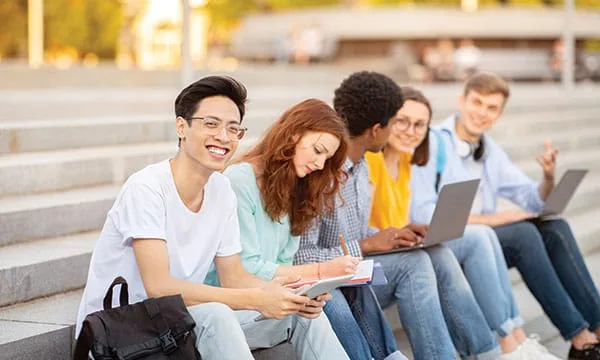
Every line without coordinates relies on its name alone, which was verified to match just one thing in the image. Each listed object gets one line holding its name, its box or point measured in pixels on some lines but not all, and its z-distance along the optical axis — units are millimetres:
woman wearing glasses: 8462
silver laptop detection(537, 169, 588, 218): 9468
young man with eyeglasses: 5892
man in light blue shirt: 9168
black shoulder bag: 5513
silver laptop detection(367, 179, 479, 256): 7780
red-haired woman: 6874
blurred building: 52125
